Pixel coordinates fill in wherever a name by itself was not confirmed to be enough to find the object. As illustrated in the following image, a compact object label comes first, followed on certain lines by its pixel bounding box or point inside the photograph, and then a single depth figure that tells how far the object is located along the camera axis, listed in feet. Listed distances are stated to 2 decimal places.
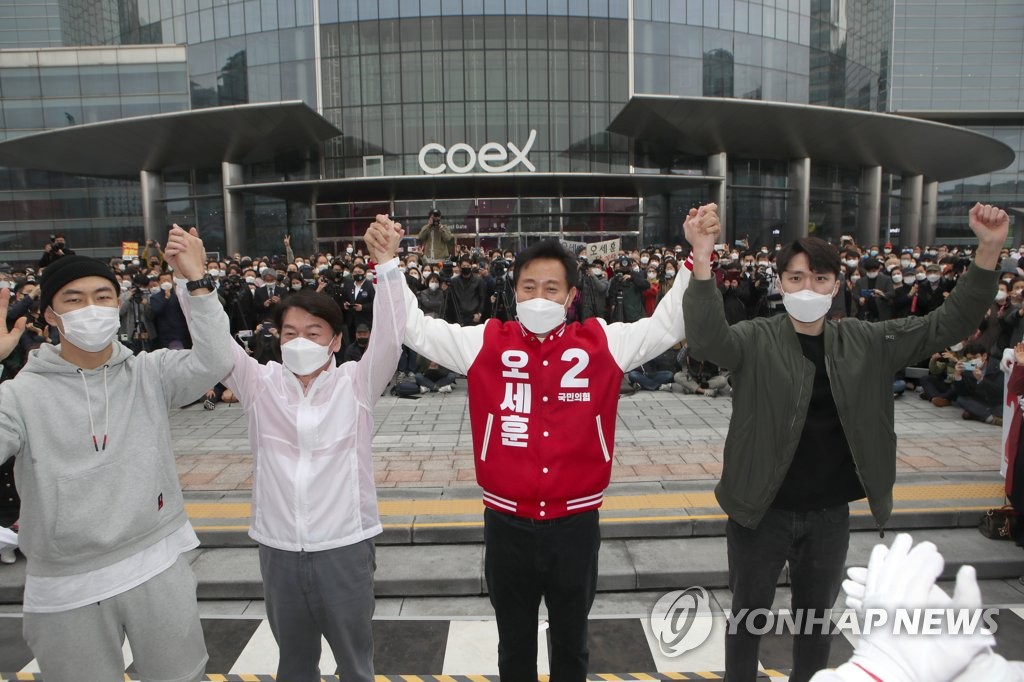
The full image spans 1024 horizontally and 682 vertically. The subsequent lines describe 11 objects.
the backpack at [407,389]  33.04
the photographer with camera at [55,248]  33.91
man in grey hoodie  7.89
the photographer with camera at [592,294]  38.06
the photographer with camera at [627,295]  39.86
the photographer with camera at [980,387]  25.88
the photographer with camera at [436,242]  58.23
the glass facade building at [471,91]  112.06
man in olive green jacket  9.50
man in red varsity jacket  9.10
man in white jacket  8.98
